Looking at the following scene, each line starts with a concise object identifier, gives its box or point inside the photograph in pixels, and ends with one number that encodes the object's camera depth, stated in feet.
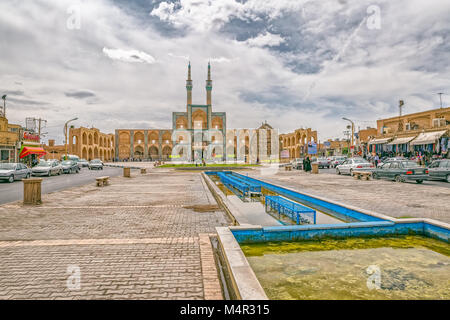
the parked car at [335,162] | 108.47
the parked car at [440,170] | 48.78
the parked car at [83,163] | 129.43
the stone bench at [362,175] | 54.90
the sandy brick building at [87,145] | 190.60
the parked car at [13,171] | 53.52
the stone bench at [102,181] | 45.76
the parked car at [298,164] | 95.49
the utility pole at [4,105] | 136.83
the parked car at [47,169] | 66.28
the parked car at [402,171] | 47.26
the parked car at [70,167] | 80.85
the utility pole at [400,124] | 105.09
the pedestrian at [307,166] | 80.02
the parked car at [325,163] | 102.42
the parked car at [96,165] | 106.04
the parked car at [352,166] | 63.10
